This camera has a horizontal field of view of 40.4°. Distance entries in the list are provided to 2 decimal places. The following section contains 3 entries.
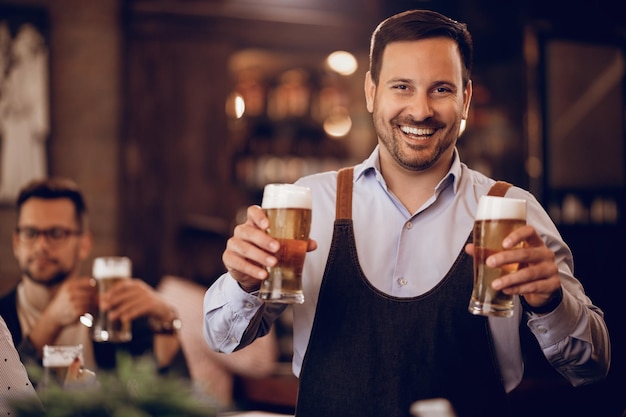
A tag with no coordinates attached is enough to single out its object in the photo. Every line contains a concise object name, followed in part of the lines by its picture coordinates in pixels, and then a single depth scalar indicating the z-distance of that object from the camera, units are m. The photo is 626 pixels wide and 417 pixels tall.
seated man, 2.81
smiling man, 1.96
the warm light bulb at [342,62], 5.62
